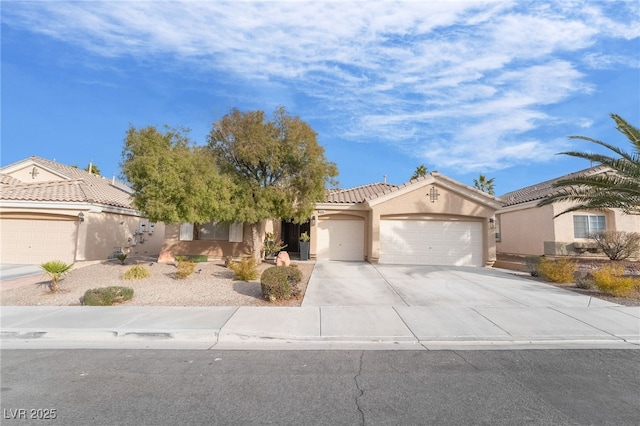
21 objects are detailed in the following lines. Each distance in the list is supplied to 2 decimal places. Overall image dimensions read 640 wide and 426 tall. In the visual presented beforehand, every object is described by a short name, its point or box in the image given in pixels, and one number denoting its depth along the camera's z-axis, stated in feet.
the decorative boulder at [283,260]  42.00
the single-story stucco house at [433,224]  57.47
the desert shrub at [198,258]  53.67
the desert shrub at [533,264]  46.19
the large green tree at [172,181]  41.37
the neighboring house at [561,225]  56.75
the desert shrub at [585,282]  37.09
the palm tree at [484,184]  118.33
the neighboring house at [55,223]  57.47
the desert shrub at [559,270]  41.11
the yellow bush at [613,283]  33.62
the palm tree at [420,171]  117.11
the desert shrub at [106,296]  30.04
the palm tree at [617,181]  37.24
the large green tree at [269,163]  46.06
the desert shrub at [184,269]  40.19
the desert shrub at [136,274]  40.32
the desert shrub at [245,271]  39.50
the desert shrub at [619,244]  50.62
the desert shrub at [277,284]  30.76
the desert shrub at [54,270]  34.71
